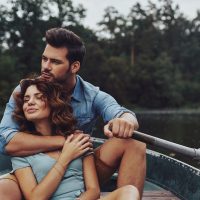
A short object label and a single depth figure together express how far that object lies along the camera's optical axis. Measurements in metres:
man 2.23
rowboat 2.99
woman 2.12
